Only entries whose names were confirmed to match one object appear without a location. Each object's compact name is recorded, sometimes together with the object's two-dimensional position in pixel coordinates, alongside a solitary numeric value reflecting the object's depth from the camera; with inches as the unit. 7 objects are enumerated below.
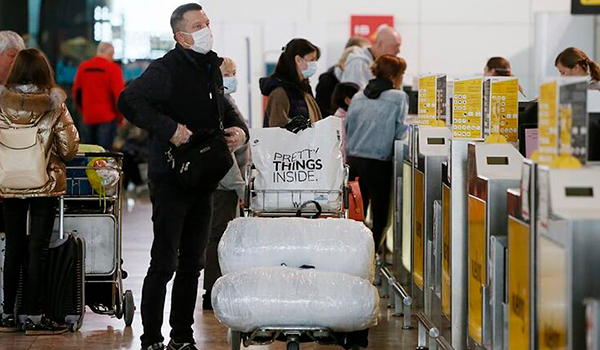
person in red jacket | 848.0
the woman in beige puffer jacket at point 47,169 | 398.2
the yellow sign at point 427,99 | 416.0
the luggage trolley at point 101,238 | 423.2
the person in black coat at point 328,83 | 646.0
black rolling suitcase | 407.1
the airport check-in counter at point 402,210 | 445.8
